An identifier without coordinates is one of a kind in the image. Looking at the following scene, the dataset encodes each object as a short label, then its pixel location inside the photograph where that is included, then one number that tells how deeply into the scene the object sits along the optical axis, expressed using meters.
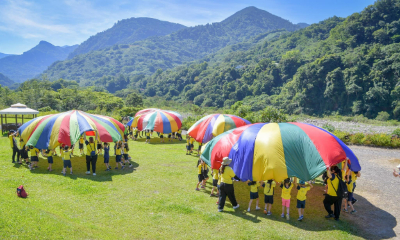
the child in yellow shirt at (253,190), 8.70
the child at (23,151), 13.05
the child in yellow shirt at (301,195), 8.15
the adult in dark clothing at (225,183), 8.46
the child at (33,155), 12.42
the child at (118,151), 13.10
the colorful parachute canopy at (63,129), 12.26
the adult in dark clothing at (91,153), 11.95
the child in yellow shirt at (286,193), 8.25
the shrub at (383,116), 53.84
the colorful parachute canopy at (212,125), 13.95
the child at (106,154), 12.73
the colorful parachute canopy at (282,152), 8.27
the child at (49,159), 12.42
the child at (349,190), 8.93
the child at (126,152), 13.62
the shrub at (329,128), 23.34
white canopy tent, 20.15
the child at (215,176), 9.62
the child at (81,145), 16.00
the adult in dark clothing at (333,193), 8.11
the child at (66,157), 11.58
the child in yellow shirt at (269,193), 8.45
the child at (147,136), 21.66
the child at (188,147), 17.40
